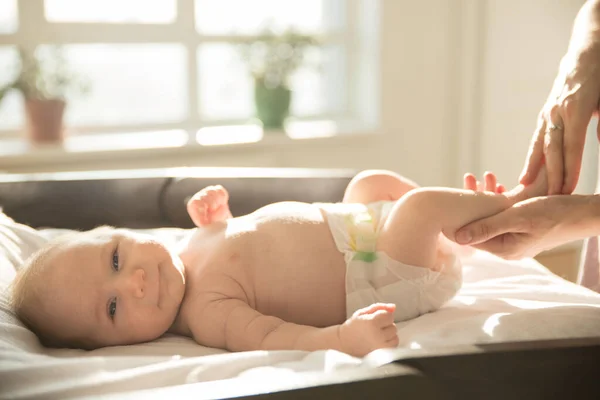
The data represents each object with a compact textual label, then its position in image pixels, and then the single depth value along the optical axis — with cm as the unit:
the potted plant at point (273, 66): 262
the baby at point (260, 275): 106
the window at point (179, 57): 247
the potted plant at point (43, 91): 227
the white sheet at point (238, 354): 75
